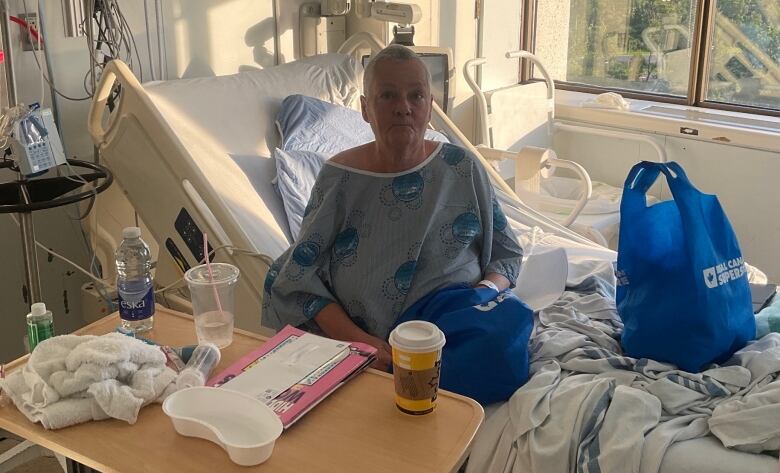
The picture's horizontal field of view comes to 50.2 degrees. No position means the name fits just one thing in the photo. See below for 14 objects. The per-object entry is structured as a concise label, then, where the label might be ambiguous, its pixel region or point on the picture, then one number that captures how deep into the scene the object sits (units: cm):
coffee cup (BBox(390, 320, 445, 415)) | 121
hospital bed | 200
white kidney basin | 110
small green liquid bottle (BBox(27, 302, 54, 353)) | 143
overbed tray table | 111
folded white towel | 120
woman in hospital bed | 177
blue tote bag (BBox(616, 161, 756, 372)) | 168
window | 362
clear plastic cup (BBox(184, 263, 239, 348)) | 146
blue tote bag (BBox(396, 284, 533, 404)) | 164
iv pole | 203
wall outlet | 231
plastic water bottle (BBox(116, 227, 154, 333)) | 149
